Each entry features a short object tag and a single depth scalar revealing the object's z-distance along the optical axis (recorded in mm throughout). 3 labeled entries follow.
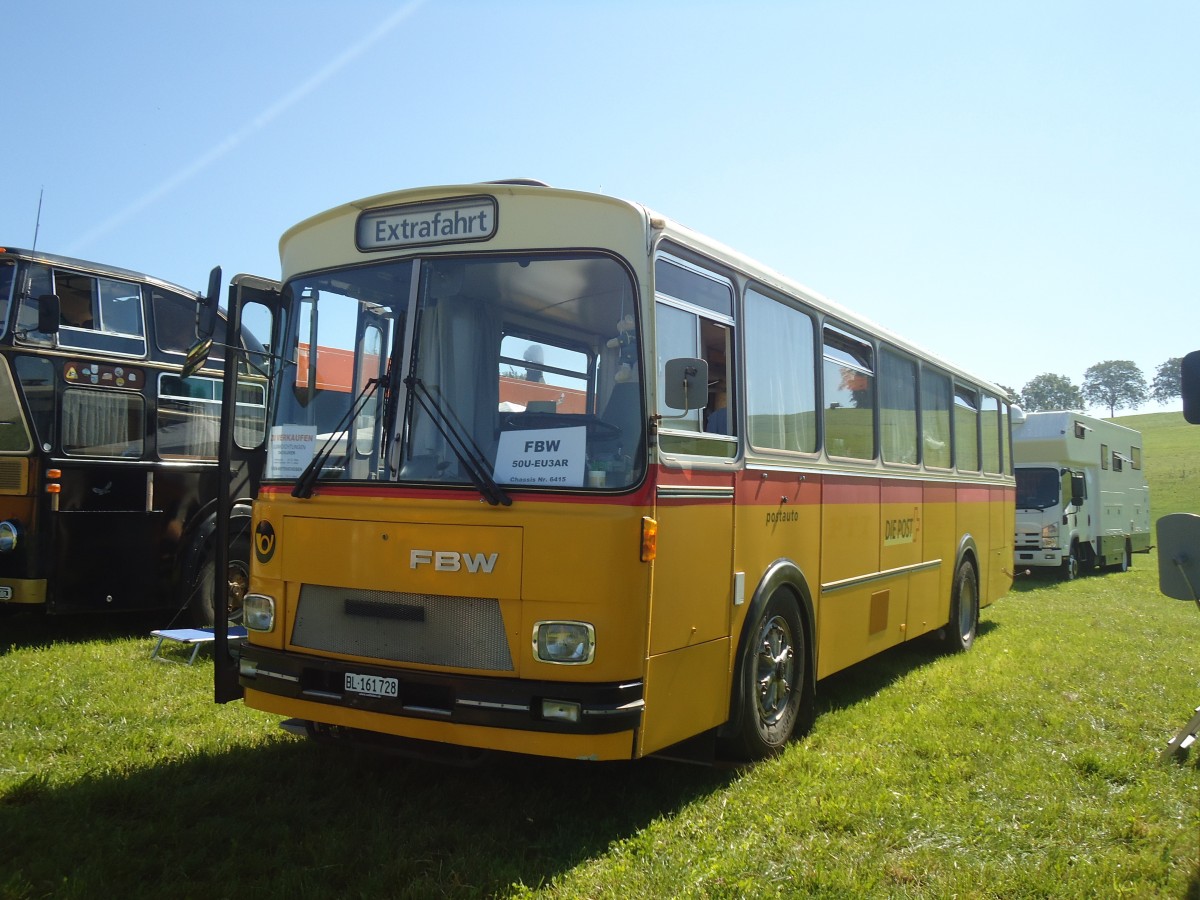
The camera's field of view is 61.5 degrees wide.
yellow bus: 4480
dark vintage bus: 8500
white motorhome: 20438
